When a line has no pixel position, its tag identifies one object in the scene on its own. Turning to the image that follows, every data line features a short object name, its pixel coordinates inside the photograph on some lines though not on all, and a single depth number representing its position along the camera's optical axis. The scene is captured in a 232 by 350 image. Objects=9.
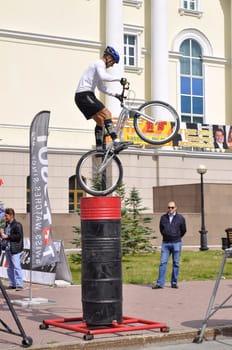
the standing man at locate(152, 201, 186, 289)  17.47
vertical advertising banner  14.91
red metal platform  10.44
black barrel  10.73
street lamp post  33.77
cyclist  11.55
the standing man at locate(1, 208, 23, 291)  17.31
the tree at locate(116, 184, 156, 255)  27.83
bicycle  12.07
